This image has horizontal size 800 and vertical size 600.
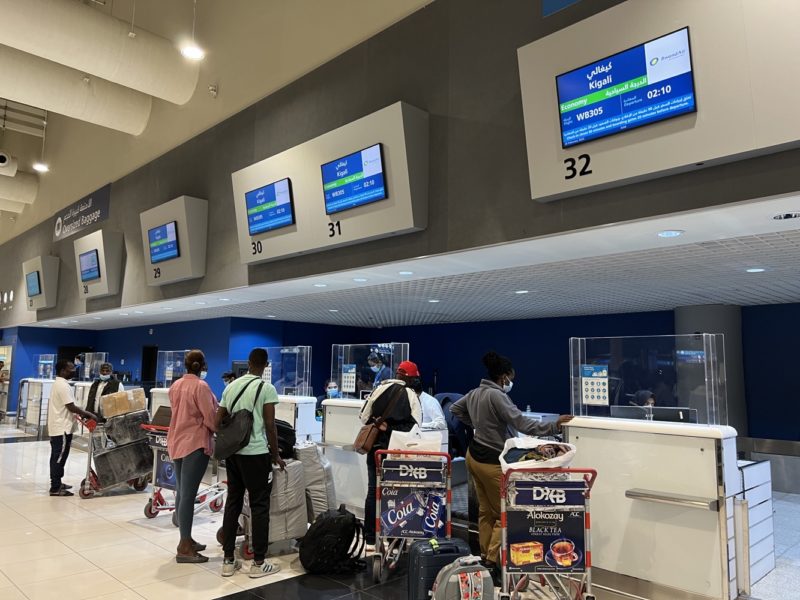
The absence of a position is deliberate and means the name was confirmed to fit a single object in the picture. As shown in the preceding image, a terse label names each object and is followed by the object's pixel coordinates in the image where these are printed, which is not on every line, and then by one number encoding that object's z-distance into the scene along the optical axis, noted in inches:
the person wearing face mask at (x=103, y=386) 309.4
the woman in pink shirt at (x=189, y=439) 176.4
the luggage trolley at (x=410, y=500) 161.0
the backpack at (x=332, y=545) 166.1
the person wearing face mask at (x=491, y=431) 157.9
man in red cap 181.3
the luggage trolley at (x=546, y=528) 129.9
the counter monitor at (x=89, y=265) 370.0
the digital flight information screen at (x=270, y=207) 224.5
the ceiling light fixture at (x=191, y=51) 272.7
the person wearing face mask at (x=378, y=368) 227.5
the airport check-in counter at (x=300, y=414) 245.3
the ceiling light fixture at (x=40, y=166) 501.7
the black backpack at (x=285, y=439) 189.8
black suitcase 139.3
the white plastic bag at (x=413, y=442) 167.5
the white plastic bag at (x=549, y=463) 134.5
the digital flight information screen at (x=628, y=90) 118.8
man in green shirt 164.6
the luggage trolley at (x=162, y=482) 230.8
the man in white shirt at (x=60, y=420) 264.8
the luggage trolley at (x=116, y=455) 258.5
